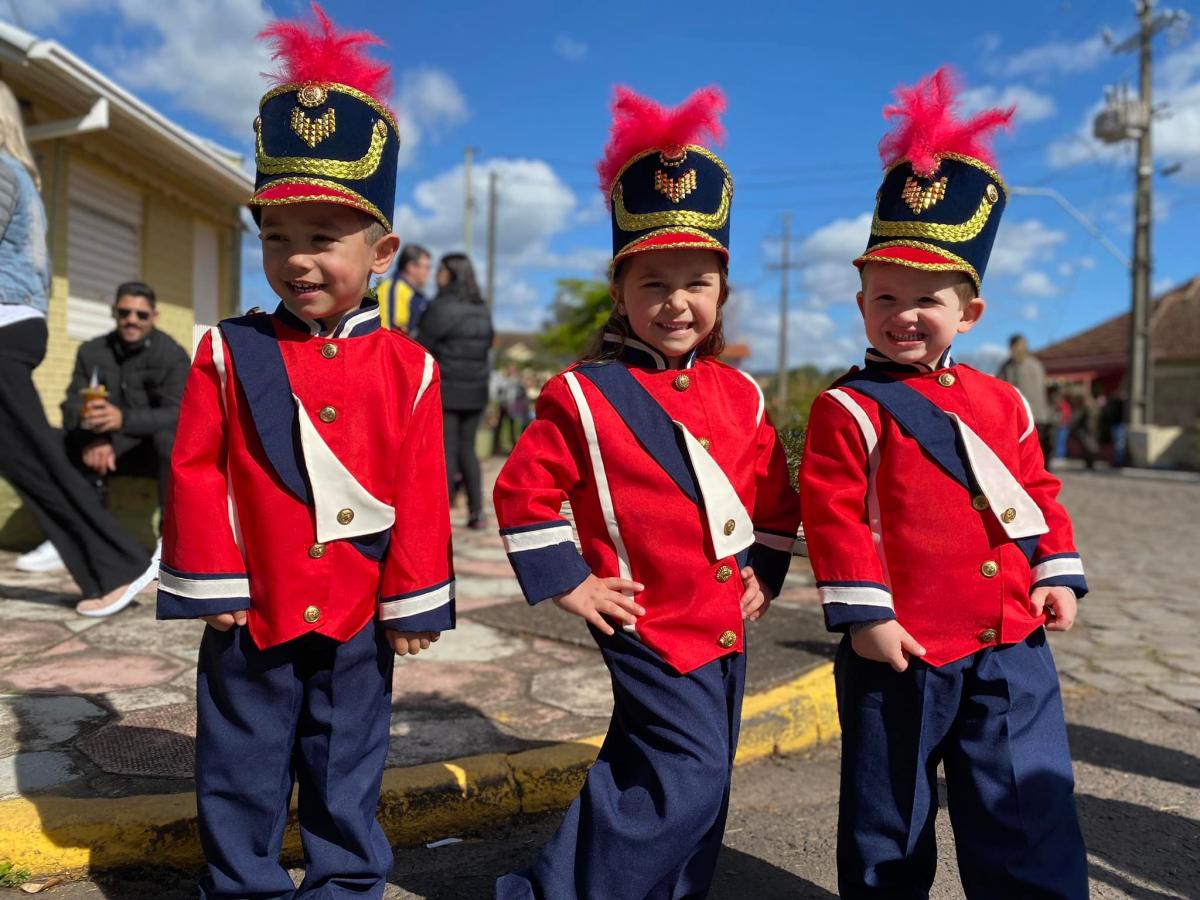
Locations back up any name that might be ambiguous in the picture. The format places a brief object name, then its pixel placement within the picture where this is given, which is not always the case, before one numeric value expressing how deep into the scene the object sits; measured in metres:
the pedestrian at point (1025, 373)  11.06
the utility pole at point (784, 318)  49.00
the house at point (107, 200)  7.46
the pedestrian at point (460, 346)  6.99
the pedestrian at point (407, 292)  7.32
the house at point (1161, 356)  26.34
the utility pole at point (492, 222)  38.31
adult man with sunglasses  5.32
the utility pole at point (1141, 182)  21.83
